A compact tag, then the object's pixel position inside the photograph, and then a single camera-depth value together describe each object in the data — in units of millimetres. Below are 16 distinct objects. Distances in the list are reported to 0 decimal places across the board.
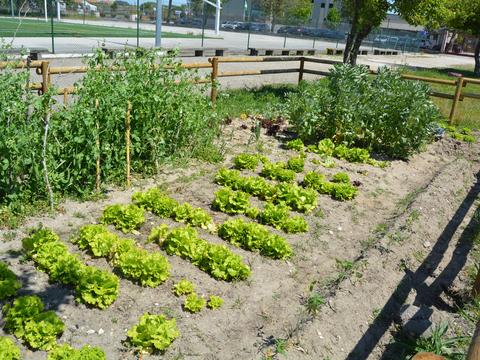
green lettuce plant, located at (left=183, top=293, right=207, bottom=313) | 4060
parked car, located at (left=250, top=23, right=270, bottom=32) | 62438
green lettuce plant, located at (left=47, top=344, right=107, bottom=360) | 3244
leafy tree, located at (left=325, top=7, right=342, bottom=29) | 61344
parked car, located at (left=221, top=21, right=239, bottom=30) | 65062
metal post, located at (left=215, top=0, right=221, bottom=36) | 37266
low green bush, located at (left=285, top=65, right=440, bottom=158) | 8820
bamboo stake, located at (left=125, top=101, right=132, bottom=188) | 6164
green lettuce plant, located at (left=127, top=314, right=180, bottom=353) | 3553
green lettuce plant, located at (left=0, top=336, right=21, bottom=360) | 3211
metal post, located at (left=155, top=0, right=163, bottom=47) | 20066
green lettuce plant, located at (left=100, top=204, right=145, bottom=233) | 5223
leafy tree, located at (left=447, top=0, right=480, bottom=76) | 27672
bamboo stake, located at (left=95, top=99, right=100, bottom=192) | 5805
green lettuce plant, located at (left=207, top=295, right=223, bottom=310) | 4156
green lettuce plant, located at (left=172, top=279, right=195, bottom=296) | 4246
